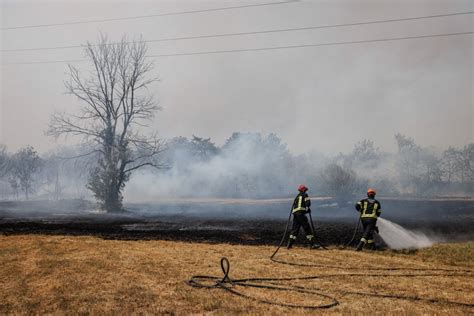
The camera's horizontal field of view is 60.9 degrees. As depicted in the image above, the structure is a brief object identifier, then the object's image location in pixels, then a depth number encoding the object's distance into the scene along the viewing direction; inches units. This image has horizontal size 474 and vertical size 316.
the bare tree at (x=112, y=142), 1301.7
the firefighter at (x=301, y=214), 503.5
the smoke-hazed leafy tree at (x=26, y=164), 2415.1
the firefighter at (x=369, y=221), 490.5
